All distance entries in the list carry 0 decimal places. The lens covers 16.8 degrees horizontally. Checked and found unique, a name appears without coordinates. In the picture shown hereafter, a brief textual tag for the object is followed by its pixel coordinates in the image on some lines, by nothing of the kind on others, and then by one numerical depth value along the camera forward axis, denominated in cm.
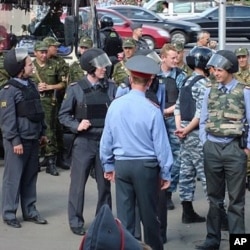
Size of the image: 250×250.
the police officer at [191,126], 813
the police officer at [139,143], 648
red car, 2859
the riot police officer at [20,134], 826
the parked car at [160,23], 3200
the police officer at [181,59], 977
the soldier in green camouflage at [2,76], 1117
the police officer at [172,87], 888
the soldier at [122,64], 1163
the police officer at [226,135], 721
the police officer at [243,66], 1119
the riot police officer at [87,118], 801
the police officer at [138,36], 1530
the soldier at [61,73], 1156
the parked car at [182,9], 3731
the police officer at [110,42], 1489
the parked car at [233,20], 3400
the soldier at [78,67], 1156
